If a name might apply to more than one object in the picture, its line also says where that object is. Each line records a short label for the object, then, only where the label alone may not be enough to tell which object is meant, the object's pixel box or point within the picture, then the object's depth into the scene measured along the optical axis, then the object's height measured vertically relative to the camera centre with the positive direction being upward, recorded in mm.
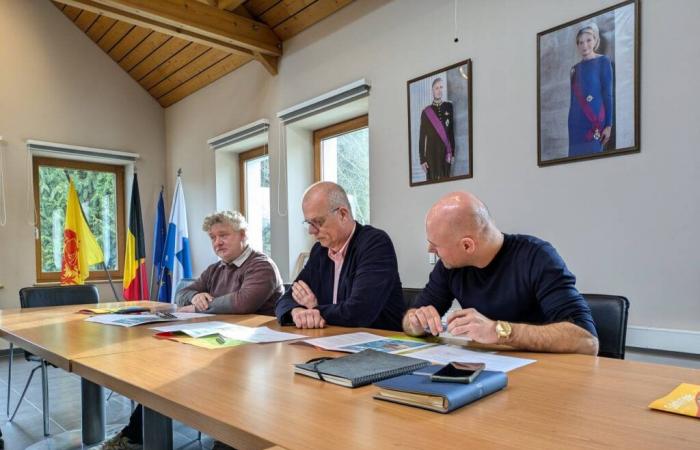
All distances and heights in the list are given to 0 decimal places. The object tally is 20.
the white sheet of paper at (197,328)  1583 -378
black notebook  972 -313
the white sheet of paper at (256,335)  1488 -370
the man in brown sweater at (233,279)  2275 -317
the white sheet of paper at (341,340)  1351 -355
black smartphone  855 -278
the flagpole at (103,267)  4648 -496
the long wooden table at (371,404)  691 -318
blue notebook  792 -292
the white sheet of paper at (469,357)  1084 -331
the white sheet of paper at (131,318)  1975 -421
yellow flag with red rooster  4574 -271
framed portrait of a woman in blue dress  2156 +545
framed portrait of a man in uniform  2811 +494
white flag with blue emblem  5039 -350
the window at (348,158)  3770 +424
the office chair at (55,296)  3027 -496
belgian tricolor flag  5121 -428
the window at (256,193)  4727 +195
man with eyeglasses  1771 -240
